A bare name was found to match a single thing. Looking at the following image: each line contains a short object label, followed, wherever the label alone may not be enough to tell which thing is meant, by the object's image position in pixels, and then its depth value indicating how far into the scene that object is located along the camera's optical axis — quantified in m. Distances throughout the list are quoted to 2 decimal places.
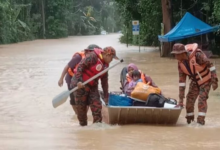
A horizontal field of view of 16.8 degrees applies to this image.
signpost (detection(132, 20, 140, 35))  44.88
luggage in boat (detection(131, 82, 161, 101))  12.87
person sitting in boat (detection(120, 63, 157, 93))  14.70
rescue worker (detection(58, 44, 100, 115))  12.35
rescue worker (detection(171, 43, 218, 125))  11.41
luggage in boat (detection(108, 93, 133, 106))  12.89
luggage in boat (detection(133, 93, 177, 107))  12.41
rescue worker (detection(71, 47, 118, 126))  11.12
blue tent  33.43
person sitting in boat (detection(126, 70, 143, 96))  14.20
